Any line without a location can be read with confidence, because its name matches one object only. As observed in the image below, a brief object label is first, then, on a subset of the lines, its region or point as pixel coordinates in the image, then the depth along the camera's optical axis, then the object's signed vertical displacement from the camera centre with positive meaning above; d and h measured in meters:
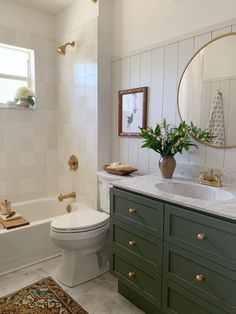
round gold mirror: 1.66 +0.27
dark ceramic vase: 1.87 -0.28
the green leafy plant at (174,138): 1.84 -0.07
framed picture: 2.23 +0.16
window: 2.81 +0.66
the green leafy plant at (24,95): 2.79 +0.36
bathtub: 2.21 -1.08
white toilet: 1.95 -0.88
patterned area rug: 1.74 -1.26
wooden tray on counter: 2.17 -0.37
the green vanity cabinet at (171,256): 1.18 -0.70
